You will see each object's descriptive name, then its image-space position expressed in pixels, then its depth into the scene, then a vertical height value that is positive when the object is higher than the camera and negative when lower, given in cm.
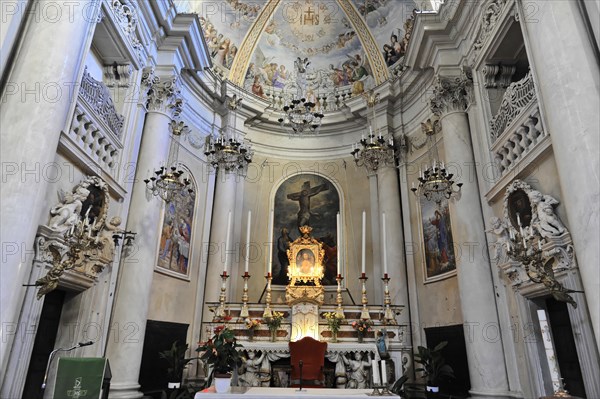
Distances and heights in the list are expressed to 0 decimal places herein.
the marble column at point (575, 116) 442 +265
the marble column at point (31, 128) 467 +258
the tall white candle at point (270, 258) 1129 +243
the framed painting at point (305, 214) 1205 +395
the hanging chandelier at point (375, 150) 867 +422
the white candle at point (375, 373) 439 -25
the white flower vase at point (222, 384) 432 -38
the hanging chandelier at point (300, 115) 880 +497
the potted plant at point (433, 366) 742 -28
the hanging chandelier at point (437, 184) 746 +293
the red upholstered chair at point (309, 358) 714 -18
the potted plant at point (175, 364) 759 -32
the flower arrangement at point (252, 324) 800 +43
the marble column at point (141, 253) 738 +176
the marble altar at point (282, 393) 399 -45
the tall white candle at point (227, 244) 1061 +256
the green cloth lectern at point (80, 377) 452 -35
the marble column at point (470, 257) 723 +174
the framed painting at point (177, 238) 931 +245
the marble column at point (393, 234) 1052 +297
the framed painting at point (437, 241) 934 +248
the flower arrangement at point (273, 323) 804 +46
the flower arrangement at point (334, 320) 816 +54
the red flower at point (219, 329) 733 +31
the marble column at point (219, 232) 1056 +299
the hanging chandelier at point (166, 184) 760 +293
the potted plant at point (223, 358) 438 -13
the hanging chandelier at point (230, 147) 884 +452
